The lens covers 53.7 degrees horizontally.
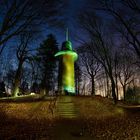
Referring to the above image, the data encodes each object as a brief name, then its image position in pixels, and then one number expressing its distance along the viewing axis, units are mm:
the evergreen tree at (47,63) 29364
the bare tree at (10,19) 10668
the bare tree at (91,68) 29868
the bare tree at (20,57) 20694
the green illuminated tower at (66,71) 20715
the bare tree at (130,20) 10385
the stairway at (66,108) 12290
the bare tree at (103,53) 16204
